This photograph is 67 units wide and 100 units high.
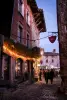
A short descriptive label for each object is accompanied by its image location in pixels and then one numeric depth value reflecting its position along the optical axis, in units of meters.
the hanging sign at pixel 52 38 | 9.88
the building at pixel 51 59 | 43.69
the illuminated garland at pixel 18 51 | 7.89
